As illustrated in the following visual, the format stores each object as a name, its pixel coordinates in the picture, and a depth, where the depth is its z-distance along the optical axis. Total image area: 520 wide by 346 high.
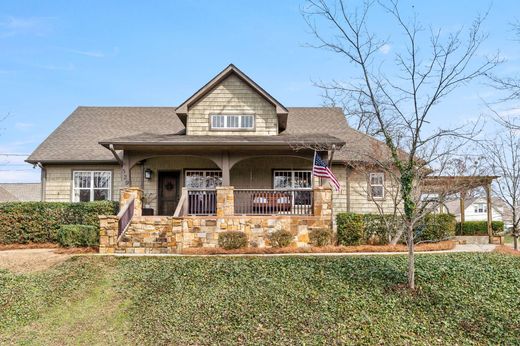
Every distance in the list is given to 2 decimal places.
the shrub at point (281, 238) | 12.98
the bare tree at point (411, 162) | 9.08
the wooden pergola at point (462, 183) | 14.94
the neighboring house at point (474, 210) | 57.09
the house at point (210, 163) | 17.03
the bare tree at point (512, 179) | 17.42
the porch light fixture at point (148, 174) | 17.28
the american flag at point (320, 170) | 13.98
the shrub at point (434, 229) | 14.39
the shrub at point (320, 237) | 13.11
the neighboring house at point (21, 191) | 44.88
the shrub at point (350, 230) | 13.62
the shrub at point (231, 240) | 12.67
